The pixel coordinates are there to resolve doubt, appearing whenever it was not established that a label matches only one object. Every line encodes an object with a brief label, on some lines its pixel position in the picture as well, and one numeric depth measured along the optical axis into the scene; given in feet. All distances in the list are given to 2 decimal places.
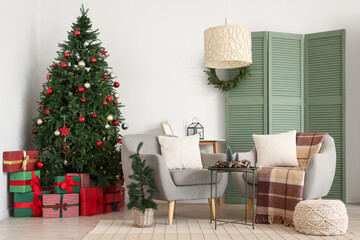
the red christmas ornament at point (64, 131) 14.99
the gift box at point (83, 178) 15.10
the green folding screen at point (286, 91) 17.16
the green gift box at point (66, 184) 14.78
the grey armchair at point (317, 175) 12.62
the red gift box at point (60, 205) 14.46
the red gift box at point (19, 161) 14.28
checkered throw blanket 12.60
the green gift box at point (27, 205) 14.56
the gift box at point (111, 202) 15.47
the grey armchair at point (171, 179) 12.67
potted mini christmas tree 12.44
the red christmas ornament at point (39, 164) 15.11
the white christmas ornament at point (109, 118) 15.51
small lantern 17.47
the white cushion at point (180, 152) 14.08
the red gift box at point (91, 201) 14.76
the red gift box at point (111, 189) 15.75
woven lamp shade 12.53
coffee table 11.95
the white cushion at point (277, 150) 14.48
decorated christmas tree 15.11
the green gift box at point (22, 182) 14.44
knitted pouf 11.34
